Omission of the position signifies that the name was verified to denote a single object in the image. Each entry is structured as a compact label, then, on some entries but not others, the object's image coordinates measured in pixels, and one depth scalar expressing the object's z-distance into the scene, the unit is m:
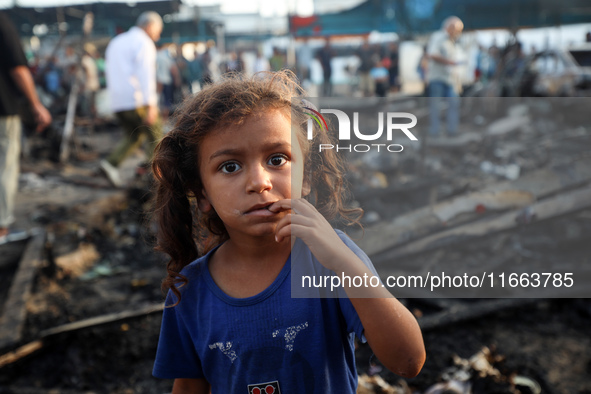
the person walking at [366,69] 17.28
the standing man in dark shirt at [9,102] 4.36
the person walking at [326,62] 17.08
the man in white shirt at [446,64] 7.43
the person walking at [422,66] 14.92
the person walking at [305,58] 17.51
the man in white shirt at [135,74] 5.90
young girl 1.04
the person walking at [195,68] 16.34
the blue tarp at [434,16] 17.06
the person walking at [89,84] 12.51
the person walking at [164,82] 11.98
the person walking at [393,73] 17.17
